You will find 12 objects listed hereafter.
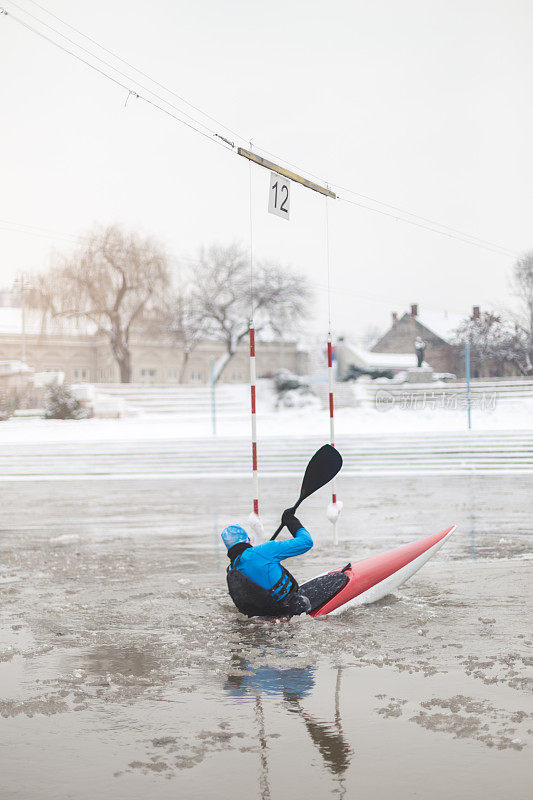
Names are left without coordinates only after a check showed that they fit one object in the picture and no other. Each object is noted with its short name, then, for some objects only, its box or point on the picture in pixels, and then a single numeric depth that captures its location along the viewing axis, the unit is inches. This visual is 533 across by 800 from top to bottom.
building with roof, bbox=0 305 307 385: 1990.7
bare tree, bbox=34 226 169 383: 1747.0
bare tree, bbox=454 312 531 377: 1589.6
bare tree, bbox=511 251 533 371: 1765.5
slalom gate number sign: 345.4
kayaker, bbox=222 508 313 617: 236.4
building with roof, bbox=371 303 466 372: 1693.7
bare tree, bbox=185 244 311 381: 1897.1
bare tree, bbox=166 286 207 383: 1856.5
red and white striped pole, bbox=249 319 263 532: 288.5
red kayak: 253.3
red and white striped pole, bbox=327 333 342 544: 335.3
